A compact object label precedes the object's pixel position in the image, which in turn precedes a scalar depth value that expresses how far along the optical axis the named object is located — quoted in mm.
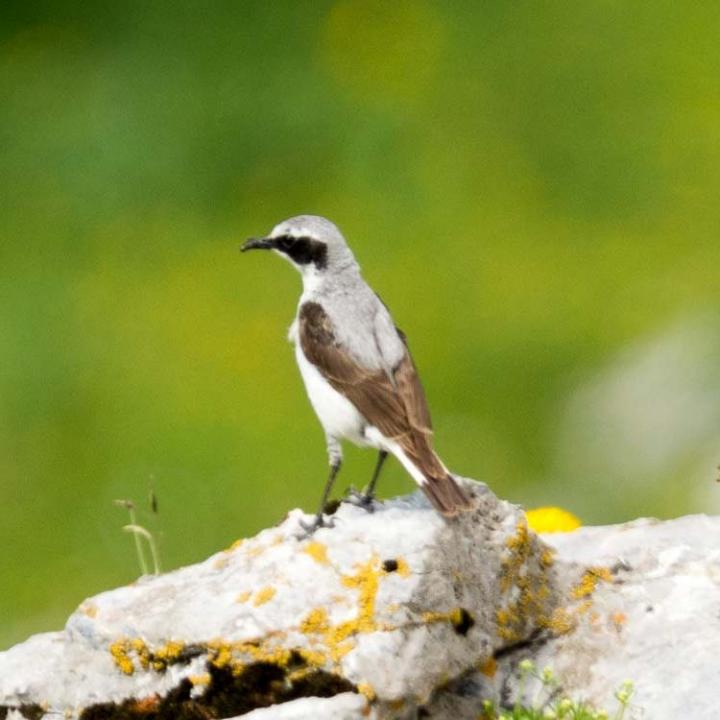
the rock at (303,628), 14891
